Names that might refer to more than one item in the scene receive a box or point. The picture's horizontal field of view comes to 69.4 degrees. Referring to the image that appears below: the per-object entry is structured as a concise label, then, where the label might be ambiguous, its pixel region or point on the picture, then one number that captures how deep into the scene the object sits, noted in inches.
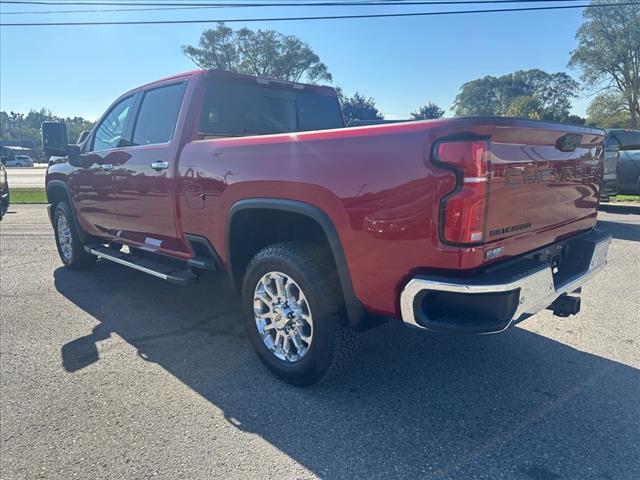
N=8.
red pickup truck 85.2
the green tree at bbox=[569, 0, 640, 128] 1387.8
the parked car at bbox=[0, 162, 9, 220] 404.5
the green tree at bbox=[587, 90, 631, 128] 1469.0
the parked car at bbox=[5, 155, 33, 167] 2421.3
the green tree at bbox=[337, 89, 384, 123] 1242.6
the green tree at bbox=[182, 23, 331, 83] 2215.8
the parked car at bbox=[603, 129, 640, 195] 405.4
